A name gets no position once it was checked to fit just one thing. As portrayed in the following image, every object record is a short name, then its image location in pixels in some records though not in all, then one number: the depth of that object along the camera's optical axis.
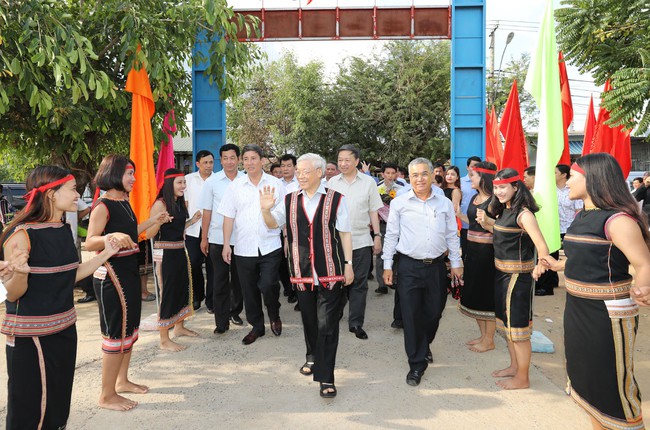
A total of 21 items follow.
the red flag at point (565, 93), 6.14
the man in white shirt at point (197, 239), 6.30
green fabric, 3.72
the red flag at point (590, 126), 7.38
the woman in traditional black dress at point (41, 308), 2.66
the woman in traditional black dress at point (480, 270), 4.76
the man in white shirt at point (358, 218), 5.54
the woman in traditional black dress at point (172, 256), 4.85
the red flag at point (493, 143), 8.53
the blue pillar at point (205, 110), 8.79
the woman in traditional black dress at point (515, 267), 3.96
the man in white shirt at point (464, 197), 7.11
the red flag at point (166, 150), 7.38
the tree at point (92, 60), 4.65
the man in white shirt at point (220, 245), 5.53
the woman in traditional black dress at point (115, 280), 3.60
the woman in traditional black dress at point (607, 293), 2.71
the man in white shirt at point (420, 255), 4.23
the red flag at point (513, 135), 5.42
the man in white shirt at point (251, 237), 5.13
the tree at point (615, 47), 5.16
